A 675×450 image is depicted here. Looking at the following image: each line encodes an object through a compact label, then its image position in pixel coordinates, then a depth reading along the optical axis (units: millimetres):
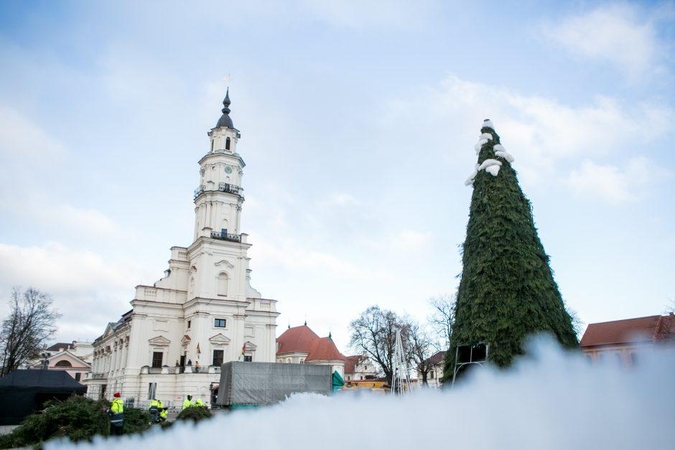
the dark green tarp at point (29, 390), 23188
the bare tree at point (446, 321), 49697
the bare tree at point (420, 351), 56788
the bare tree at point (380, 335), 57781
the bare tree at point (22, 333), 53500
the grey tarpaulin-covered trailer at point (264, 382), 27531
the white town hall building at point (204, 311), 47750
